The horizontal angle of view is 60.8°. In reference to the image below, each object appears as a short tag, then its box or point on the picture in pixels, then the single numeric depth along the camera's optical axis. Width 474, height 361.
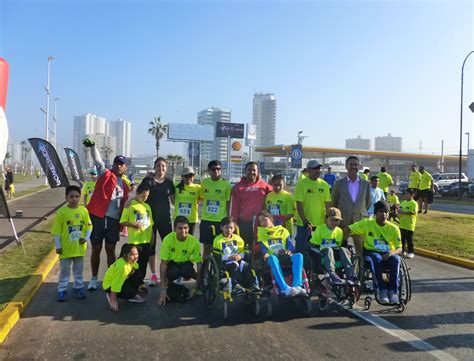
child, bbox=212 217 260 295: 4.93
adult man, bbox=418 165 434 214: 15.34
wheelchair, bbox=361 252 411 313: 5.13
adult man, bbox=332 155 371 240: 6.19
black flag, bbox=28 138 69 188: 9.60
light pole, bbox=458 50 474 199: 26.18
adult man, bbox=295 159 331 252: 6.11
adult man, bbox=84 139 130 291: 5.90
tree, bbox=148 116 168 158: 78.19
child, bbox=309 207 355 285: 5.27
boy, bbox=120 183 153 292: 5.66
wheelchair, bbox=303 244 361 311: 5.10
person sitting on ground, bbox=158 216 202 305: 5.34
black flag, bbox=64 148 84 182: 19.78
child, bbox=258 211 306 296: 4.75
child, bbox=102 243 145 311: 5.10
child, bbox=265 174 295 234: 6.12
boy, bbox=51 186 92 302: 5.39
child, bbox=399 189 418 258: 8.29
